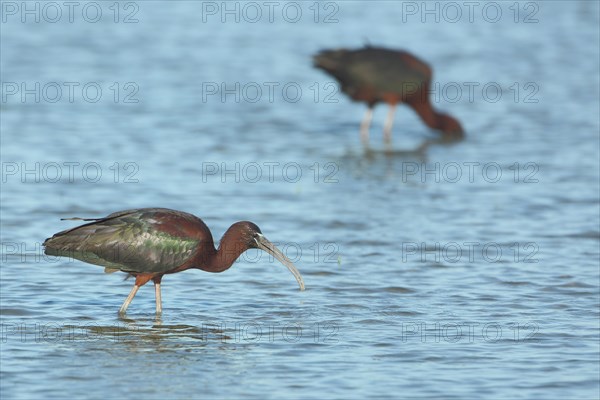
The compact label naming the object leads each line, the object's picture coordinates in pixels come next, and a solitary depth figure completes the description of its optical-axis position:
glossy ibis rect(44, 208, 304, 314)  18.83
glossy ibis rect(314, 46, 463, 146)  36.62
